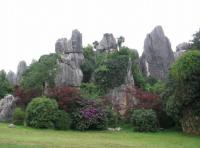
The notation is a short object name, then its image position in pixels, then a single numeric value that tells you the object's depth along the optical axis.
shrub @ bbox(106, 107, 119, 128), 18.36
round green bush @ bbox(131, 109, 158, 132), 17.07
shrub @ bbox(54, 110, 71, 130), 16.70
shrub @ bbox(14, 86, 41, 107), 19.70
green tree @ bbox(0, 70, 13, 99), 25.02
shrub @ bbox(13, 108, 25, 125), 17.99
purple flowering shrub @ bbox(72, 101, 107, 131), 17.02
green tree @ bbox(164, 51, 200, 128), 15.44
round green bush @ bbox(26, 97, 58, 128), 16.44
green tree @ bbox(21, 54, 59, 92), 21.58
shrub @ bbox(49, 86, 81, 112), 17.57
